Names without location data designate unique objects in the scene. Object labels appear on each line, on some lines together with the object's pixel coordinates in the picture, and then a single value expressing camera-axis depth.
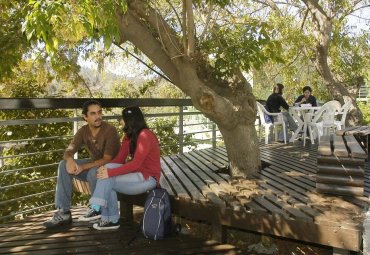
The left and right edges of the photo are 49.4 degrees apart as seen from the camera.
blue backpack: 3.35
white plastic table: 8.10
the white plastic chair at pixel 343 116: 7.96
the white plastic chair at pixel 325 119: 7.63
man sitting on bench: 3.74
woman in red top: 3.44
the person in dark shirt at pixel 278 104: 8.20
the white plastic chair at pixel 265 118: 8.20
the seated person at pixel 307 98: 9.11
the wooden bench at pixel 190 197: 3.41
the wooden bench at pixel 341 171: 3.53
